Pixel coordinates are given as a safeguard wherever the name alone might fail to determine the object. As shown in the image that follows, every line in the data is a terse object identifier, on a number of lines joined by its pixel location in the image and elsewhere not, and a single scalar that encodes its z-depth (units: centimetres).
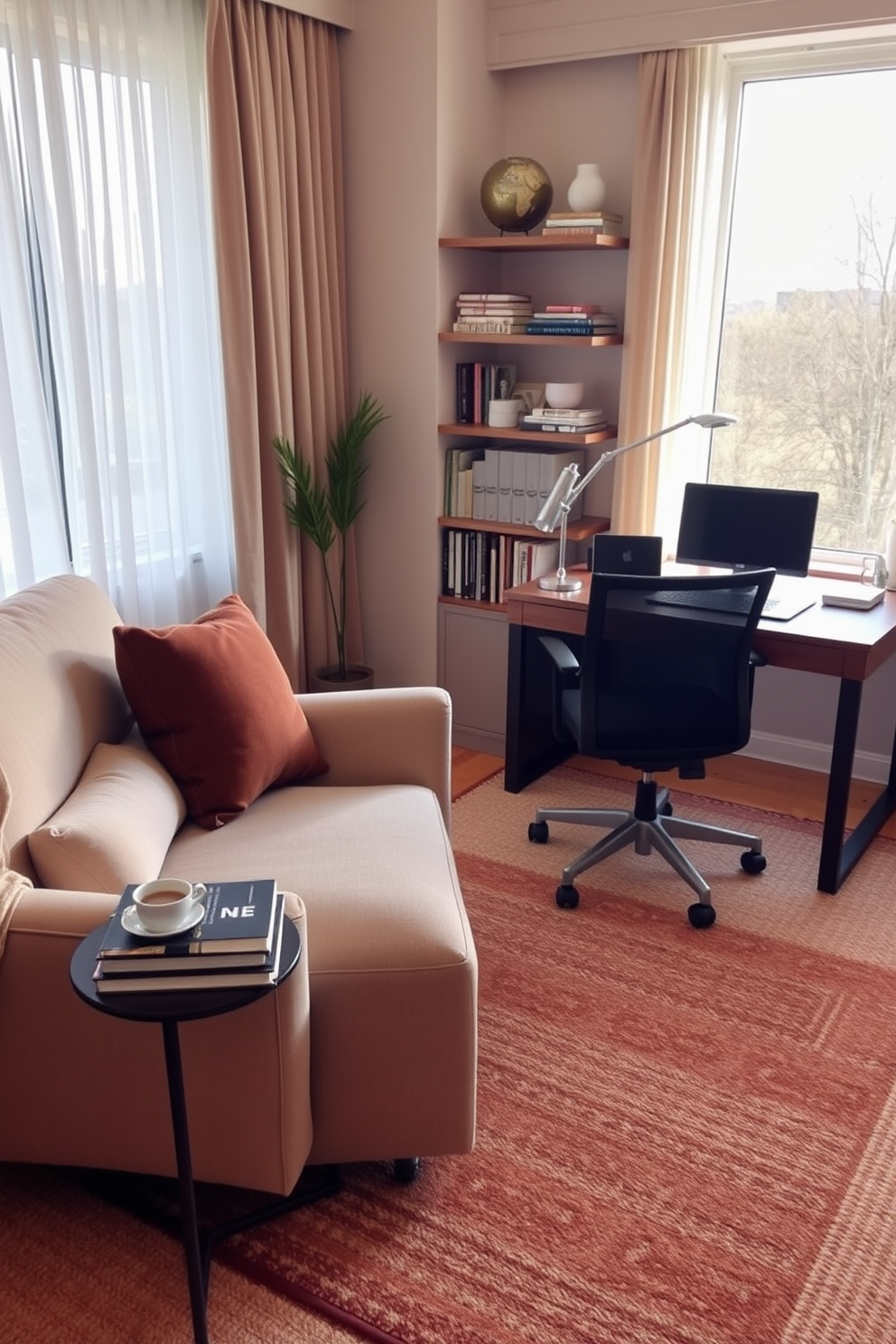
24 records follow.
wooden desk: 270
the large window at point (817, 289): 321
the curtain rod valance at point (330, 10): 316
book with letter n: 138
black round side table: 135
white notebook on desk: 294
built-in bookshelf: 347
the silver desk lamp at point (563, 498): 306
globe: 335
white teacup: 141
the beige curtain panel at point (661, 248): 320
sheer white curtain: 263
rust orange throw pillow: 212
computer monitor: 308
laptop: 311
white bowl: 351
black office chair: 254
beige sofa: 162
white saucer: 139
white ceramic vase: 334
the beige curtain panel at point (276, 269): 308
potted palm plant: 346
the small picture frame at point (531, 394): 373
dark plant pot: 367
